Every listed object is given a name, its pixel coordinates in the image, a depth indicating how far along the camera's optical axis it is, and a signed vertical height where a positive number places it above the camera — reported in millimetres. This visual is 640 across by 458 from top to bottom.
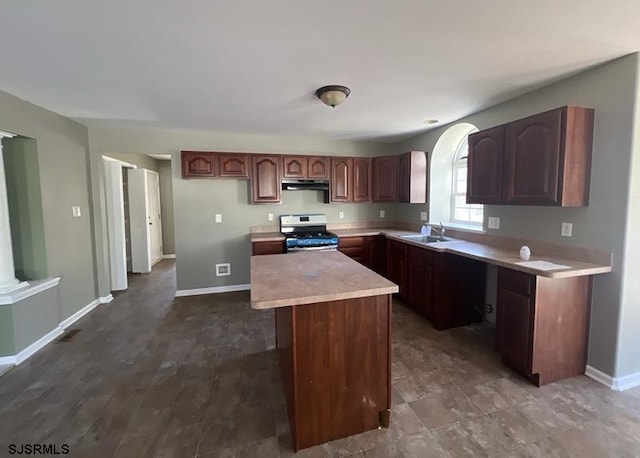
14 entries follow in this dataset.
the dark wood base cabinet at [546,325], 2119 -903
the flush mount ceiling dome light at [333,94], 2428 +966
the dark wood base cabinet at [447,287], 3080 -889
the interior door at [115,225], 4301 -236
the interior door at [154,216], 6066 -157
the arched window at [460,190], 3765 +225
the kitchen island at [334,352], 1581 -829
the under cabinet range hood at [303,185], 4309 +345
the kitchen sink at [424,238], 3767 -414
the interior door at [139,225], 5566 -313
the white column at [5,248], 2635 -347
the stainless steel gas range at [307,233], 3924 -388
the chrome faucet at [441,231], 3687 -327
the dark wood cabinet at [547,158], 2121 +371
